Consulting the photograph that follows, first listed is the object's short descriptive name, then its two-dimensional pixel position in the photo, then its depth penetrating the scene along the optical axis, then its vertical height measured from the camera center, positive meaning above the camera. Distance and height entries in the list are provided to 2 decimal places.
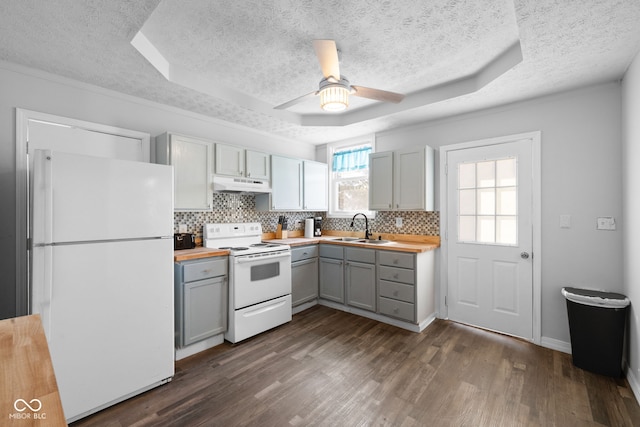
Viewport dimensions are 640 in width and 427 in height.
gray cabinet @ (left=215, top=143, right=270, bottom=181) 3.28 +0.61
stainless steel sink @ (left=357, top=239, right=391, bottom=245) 3.62 -0.36
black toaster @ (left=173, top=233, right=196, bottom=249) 2.97 -0.27
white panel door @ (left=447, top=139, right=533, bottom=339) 2.96 -0.26
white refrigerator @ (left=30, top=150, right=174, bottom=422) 1.75 -0.39
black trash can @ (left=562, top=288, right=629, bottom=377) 2.25 -0.92
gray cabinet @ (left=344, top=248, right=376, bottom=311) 3.48 -0.78
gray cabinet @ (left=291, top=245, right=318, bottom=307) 3.65 -0.78
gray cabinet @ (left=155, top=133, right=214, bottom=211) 2.90 +0.49
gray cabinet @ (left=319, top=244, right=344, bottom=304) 3.77 -0.78
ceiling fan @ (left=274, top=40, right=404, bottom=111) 1.87 +0.94
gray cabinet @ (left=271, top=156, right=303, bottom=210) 3.81 +0.41
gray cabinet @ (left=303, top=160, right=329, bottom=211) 4.27 +0.42
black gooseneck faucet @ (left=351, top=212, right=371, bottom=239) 4.17 -0.21
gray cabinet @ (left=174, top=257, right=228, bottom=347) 2.59 -0.78
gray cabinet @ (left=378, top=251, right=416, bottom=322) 3.17 -0.79
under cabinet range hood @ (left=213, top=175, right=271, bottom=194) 3.22 +0.33
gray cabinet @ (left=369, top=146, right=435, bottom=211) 3.41 +0.41
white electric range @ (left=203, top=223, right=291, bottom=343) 2.89 -0.71
